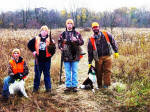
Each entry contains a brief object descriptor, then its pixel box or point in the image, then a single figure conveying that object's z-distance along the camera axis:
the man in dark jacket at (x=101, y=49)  5.17
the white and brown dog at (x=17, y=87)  4.34
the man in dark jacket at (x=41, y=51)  4.65
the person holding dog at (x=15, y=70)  4.33
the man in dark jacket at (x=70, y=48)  4.96
